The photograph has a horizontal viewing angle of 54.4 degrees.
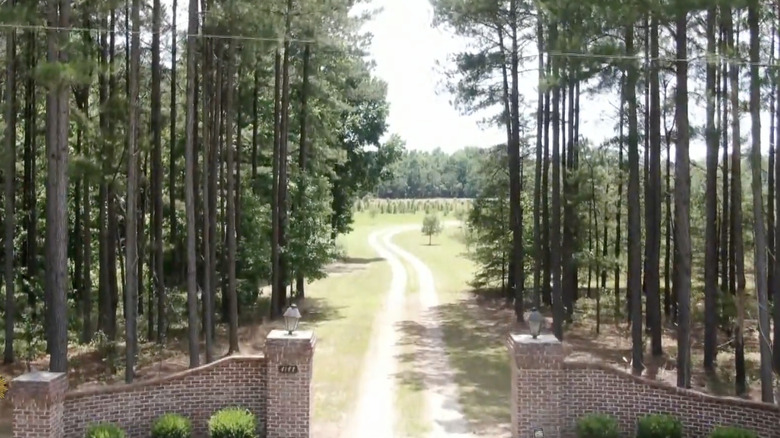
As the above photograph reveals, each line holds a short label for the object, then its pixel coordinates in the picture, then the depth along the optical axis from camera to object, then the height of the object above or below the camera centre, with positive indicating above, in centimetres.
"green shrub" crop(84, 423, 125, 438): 1022 -296
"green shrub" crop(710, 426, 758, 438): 1037 -308
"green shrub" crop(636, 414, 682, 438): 1073 -309
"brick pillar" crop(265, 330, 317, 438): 1111 -254
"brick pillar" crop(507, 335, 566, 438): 1106 -256
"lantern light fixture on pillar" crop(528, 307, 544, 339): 1104 -163
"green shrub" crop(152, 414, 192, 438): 1070 -304
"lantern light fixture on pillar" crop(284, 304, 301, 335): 1111 -156
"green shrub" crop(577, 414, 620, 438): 1079 -310
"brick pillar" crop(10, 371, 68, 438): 987 -250
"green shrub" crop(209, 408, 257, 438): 1077 -303
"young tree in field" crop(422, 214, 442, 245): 5522 -105
